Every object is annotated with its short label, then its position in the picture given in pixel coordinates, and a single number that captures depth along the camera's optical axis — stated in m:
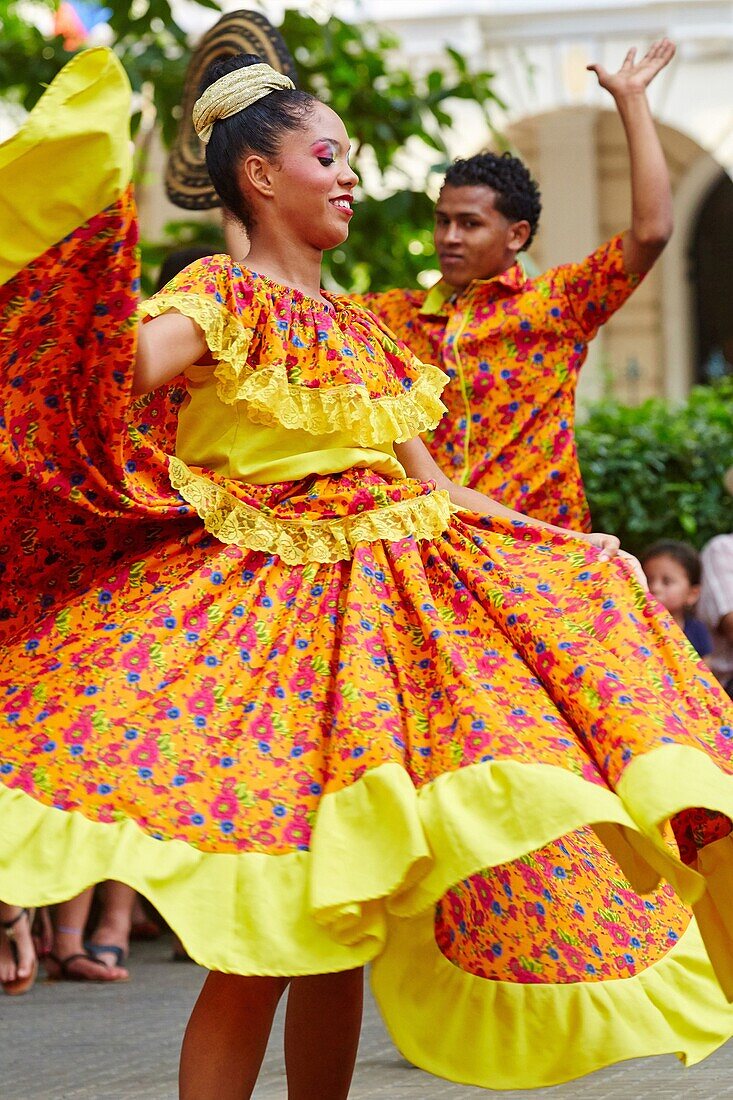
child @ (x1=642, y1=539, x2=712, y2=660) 11.78
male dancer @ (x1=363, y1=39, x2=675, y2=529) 8.48
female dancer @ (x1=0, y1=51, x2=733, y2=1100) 4.45
